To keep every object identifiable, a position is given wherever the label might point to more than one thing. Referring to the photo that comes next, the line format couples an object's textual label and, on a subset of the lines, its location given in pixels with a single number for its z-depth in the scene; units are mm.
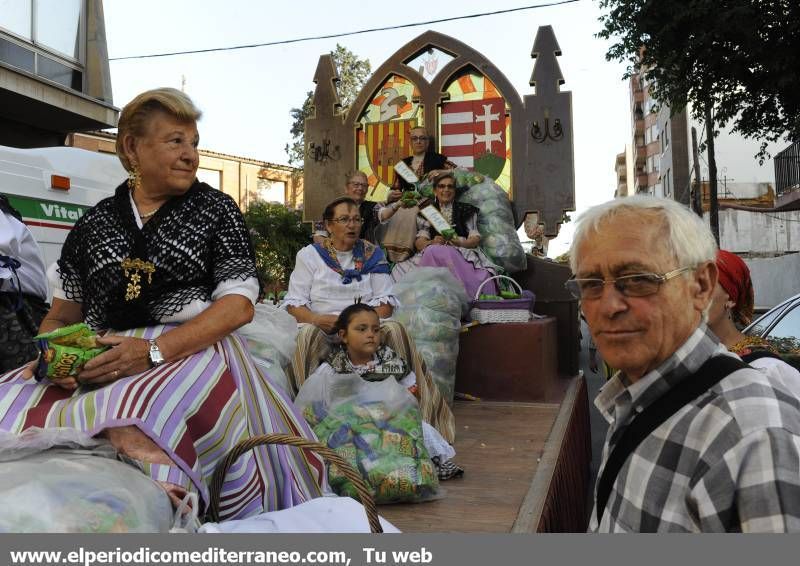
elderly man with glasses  960
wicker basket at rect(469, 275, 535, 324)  5059
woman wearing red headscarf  1572
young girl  3459
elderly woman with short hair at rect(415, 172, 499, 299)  5367
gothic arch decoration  6594
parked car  4043
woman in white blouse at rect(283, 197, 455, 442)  4082
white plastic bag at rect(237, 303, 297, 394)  2484
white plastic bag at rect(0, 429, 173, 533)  1112
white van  4031
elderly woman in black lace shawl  1622
